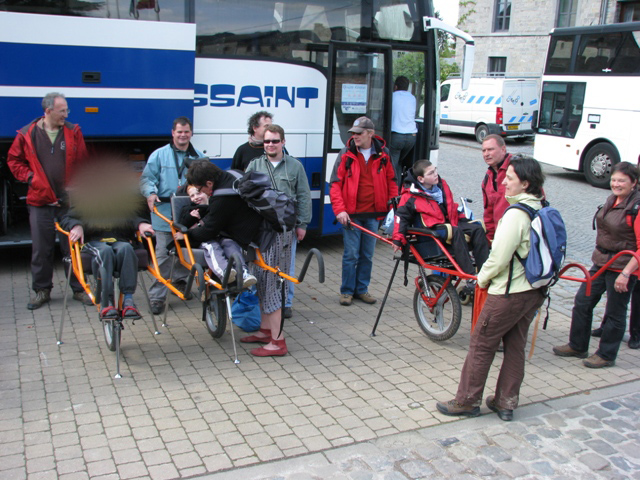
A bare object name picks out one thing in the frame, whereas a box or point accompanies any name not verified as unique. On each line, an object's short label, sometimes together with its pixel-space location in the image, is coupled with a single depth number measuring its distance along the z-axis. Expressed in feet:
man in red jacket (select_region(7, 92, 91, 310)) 20.43
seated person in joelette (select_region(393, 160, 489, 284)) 19.13
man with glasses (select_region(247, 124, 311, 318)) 19.03
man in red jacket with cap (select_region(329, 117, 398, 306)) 21.47
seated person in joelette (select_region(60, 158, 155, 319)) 16.85
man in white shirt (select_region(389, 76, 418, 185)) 30.19
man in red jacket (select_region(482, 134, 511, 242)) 18.85
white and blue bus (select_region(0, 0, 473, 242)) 22.62
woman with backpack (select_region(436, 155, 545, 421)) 13.96
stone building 100.17
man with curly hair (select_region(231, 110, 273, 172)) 21.31
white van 78.28
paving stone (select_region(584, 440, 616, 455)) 13.91
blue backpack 13.85
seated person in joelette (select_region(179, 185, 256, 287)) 17.15
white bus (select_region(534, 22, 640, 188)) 48.88
